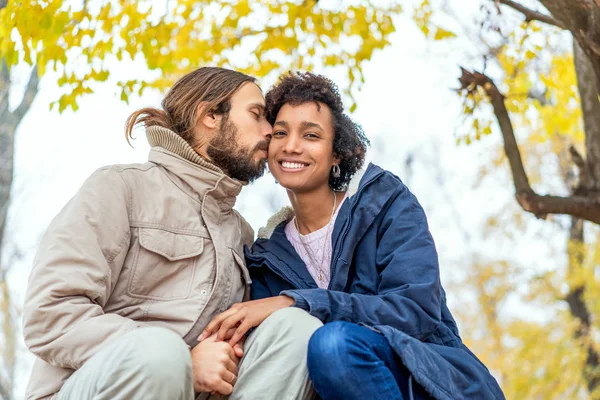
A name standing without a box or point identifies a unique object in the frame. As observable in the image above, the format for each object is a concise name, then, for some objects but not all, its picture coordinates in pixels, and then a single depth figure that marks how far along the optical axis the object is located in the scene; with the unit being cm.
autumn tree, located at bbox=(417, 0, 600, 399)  539
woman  259
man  235
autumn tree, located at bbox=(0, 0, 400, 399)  443
